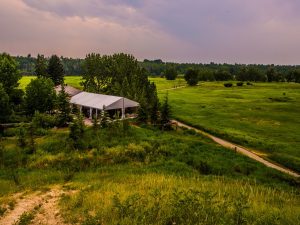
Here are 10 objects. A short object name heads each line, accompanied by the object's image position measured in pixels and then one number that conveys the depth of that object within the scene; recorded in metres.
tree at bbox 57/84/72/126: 30.91
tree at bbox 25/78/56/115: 34.55
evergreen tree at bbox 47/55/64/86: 64.01
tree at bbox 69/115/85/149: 22.91
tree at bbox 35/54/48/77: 63.84
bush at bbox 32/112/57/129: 29.33
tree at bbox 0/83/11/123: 30.16
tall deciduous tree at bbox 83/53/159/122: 43.88
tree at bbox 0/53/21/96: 34.99
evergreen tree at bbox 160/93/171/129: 30.38
